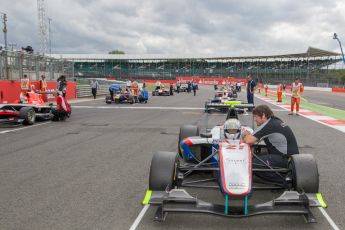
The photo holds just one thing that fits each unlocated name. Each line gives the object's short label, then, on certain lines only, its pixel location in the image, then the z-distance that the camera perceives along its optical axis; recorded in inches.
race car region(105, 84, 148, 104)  868.6
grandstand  2842.0
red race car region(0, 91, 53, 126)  442.6
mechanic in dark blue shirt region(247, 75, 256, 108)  713.6
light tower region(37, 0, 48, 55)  3444.9
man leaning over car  187.9
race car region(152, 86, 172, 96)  1339.8
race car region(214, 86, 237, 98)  655.4
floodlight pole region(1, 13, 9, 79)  1789.1
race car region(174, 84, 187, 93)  1723.9
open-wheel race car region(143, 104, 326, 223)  144.7
